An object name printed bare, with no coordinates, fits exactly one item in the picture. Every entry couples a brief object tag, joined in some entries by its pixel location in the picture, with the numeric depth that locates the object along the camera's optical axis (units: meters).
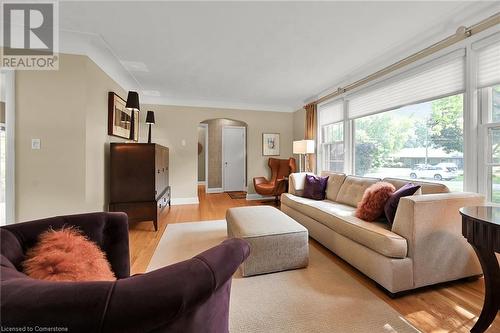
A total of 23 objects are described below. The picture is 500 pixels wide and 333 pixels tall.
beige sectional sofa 1.65
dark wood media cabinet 3.11
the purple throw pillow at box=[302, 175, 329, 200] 3.43
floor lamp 4.32
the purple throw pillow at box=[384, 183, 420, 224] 1.98
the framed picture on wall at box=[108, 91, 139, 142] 3.23
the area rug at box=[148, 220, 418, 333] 1.39
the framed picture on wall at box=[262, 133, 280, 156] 5.68
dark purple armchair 0.44
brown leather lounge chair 4.83
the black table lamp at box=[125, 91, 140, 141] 3.26
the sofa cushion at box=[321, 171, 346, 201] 3.28
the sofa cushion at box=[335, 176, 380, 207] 2.81
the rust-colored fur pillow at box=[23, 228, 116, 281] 0.69
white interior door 6.89
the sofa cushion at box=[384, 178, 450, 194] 2.03
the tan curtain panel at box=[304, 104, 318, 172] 4.67
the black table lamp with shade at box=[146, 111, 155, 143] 4.08
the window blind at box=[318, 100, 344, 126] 4.01
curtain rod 1.93
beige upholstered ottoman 1.96
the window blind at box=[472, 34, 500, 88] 1.90
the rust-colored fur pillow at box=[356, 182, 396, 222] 2.13
